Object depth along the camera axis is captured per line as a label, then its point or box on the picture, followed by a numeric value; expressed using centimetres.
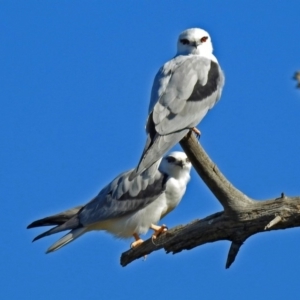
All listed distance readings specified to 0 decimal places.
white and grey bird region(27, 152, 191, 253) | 1797
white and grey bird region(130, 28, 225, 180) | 1496
